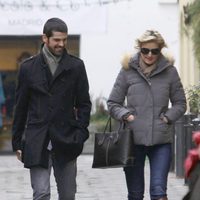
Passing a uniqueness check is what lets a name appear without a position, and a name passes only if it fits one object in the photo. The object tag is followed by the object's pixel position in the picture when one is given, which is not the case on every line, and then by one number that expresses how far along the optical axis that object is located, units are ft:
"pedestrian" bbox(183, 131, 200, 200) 31.10
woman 50.47
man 46.68
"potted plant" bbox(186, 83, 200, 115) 73.97
